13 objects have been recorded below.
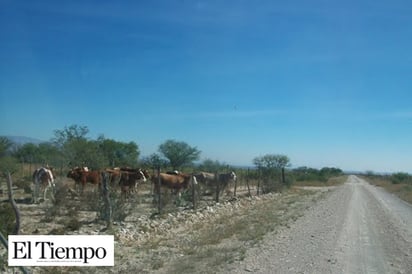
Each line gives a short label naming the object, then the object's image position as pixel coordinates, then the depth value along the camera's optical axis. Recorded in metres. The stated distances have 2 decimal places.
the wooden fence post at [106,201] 18.01
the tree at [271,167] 44.62
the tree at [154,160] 63.14
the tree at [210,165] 46.30
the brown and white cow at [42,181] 24.66
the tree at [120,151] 60.61
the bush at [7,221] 12.84
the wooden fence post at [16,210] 9.48
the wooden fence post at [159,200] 22.03
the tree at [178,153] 71.56
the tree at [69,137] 51.44
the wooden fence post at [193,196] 25.09
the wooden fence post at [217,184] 30.26
